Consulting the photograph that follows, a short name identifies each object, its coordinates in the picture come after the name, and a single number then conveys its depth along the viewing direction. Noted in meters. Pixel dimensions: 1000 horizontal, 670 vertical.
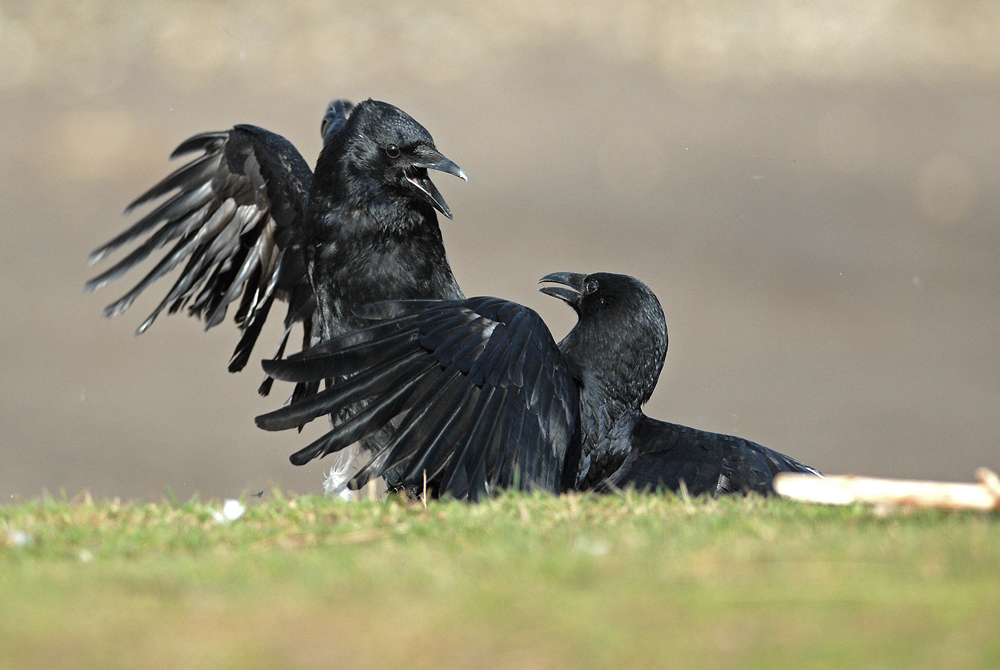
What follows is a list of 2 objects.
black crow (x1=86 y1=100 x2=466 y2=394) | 11.01
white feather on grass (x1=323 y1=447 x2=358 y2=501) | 11.69
